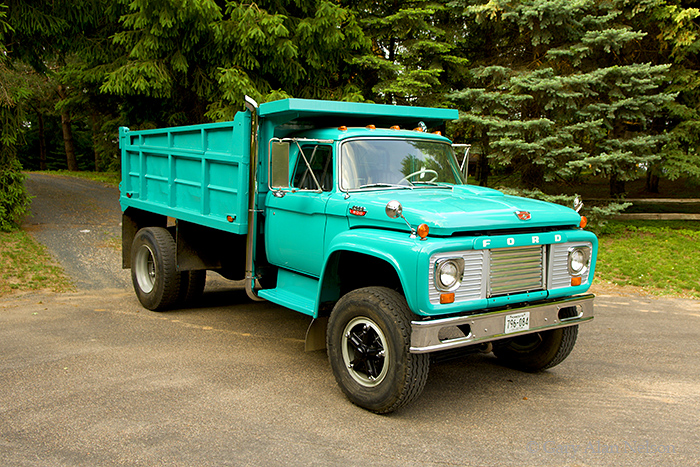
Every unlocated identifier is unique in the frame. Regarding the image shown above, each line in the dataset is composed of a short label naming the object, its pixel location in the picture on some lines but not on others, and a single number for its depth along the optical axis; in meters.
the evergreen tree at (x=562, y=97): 12.12
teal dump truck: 4.46
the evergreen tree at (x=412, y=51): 13.20
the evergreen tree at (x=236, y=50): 12.69
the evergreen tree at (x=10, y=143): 12.09
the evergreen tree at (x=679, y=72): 12.48
